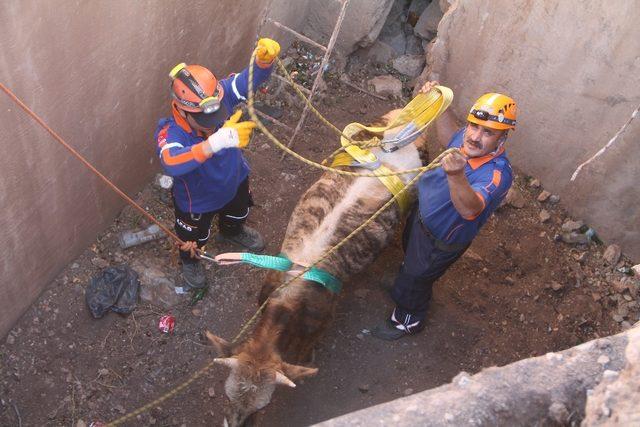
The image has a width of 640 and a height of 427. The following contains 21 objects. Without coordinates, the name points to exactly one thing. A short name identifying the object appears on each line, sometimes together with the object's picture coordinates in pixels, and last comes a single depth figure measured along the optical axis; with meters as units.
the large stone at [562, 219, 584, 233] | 6.36
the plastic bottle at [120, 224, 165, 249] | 5.70
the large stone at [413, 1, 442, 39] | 7.98
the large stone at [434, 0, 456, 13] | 7.25
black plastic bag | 5.25
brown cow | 4.11
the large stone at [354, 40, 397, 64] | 8.08
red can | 5.31
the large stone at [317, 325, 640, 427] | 2.21
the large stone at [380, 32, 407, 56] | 8.26
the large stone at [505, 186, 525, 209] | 6.54
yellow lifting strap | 5.27
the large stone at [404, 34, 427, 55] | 8.24
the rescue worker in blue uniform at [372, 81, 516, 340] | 4.18
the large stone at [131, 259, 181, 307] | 5.49
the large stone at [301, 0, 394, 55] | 7.57
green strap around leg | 4.36
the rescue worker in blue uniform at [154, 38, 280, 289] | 4.19
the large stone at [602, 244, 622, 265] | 6.16
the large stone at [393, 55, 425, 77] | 8.01
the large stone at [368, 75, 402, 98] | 7.73
